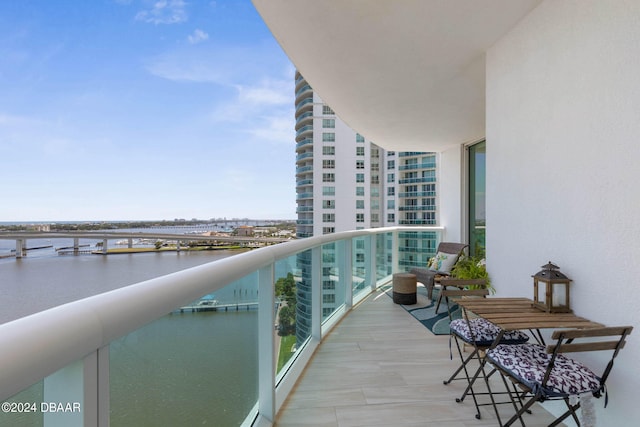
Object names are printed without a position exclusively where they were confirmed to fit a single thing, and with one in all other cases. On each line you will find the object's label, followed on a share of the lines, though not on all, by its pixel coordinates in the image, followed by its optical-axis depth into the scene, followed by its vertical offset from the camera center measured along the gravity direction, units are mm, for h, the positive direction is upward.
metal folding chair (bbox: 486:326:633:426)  1683 -838
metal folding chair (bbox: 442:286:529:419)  2432 -878
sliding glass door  6578 +352
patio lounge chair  5730 -913
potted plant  3264 -600
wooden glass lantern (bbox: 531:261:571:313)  2201 -478
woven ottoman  5137 -1111
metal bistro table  1972 -623
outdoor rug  4098 -1331
